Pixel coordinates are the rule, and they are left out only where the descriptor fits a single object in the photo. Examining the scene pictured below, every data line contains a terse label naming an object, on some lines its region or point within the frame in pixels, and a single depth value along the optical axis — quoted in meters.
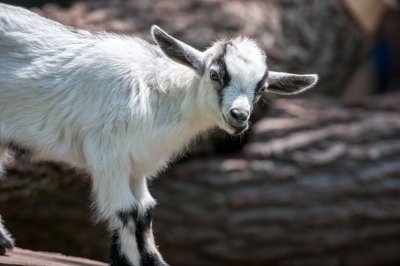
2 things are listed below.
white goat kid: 8.52
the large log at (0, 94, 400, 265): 15.12
